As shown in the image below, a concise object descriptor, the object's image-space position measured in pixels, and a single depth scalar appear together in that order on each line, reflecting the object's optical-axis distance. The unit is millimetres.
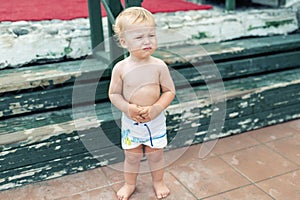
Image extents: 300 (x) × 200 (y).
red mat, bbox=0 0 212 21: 2590
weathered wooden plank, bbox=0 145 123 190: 1939
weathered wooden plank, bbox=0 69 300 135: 2014
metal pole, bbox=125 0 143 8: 1958
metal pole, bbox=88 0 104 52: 2262
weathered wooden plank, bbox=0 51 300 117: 2014
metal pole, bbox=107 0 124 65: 2076
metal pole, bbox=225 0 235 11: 2971
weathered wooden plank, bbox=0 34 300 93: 2049
